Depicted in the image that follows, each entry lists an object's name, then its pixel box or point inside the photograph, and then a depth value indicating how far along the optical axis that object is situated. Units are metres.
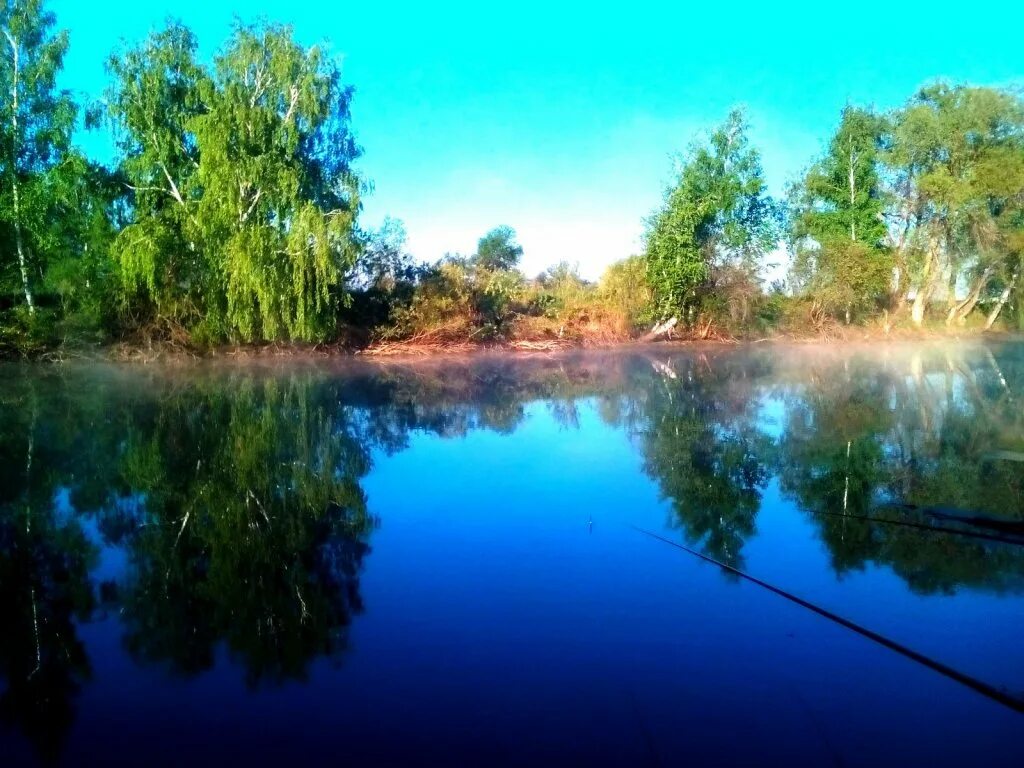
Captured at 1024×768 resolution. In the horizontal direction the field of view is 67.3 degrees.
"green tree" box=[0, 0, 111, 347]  25.09
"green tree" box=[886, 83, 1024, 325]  33.94
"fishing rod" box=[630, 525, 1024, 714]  3.57
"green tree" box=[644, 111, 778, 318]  33.97
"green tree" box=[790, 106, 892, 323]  35.03
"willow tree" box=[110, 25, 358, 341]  24.42
